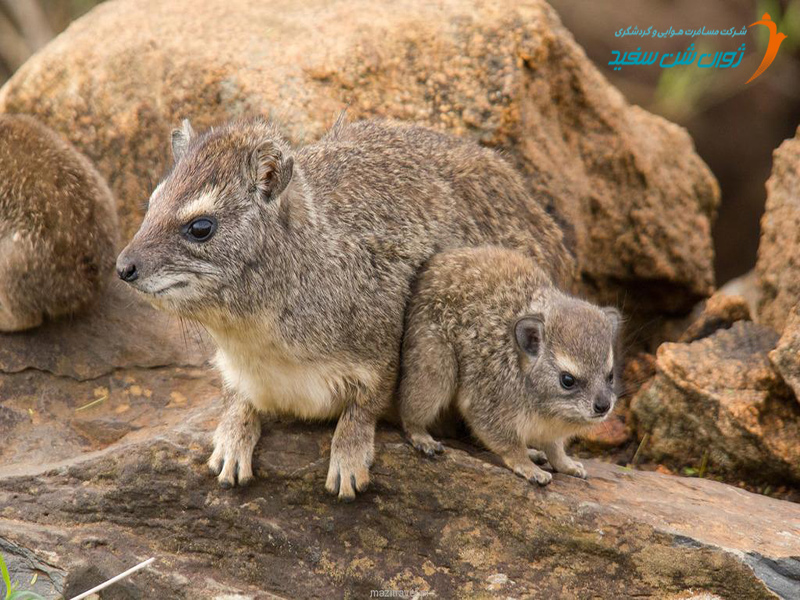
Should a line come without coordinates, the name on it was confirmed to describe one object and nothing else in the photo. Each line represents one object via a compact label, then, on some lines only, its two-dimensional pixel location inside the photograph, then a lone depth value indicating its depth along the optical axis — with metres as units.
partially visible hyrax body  15.90
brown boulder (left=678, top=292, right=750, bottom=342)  17.59
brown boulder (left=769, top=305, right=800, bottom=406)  14.52
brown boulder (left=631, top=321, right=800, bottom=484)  15.16
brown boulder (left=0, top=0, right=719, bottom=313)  18.19
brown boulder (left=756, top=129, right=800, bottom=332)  16.58
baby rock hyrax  13.12
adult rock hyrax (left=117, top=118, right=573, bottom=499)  11.84
